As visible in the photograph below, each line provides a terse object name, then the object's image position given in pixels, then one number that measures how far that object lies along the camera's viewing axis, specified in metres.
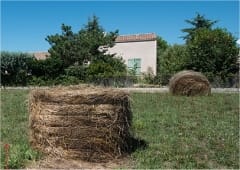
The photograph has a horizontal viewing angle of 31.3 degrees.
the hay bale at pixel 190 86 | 17.45
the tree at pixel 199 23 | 45.81
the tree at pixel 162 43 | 62.38
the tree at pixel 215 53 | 28.28
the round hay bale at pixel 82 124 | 5.98
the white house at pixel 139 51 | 39.72
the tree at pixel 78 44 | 31.47
